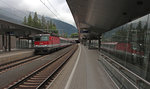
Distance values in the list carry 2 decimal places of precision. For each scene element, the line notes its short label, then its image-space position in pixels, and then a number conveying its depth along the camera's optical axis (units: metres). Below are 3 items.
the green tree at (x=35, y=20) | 70.43
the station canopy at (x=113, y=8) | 6.72
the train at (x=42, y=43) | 18.59
